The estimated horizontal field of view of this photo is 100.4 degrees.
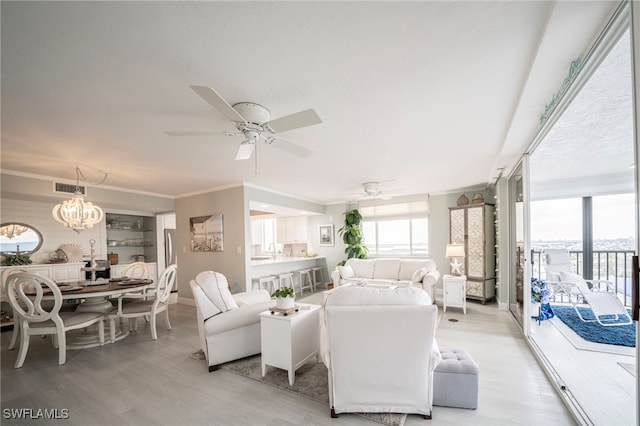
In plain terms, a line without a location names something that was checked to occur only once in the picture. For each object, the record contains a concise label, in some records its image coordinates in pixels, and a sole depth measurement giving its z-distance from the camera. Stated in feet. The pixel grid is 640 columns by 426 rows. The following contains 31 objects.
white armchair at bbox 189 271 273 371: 9.49
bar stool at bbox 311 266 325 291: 25.42
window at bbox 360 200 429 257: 23.53
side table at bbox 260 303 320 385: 8.34
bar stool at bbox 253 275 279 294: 19.19
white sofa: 18.29
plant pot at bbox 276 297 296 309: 8.97
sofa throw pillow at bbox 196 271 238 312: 9.92
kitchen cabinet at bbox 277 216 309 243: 28.12
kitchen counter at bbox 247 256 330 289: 19.79
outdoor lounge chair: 11.93
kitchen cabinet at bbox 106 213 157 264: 22.78
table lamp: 17.37
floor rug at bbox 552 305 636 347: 11.05
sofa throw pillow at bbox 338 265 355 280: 20.26
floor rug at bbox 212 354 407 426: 6.80
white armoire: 18.21
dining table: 10.98
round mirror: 15.43
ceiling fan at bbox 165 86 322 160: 5.67
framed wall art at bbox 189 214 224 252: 18.53
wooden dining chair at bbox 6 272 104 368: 9.79
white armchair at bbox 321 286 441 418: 6.48
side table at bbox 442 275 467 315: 16.46
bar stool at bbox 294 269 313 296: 23.41
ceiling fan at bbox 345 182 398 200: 17.51
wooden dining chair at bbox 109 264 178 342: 12.41
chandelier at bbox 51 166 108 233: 12.46
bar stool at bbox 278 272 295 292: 21.25
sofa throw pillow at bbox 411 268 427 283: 17.42
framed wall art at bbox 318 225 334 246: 27.04
